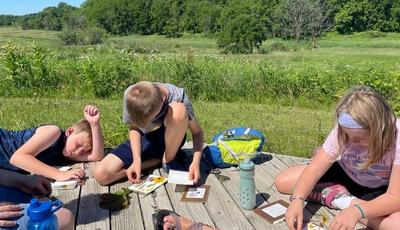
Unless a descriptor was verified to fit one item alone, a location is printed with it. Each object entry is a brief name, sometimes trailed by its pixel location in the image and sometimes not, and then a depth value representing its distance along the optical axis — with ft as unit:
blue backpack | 12.67
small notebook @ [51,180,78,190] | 11.09
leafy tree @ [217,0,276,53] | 154.30
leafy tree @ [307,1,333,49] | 197.67
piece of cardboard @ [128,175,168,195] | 10.97
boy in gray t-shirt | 10.25
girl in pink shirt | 8.26
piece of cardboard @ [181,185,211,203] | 10.52
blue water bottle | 6.44
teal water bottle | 9.89
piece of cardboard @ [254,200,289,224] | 9.53
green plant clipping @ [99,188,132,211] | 10.19
